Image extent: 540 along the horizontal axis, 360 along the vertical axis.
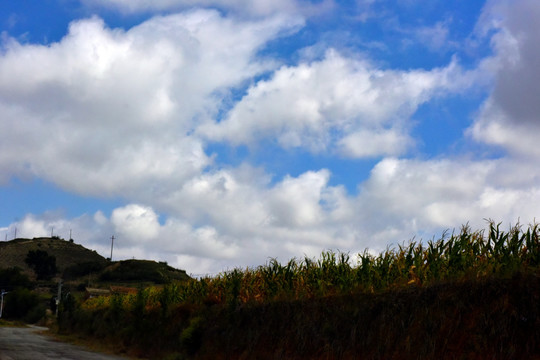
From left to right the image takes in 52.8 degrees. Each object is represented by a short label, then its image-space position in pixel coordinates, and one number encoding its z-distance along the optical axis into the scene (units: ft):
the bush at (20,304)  333.42
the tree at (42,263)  497.46
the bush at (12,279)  395.96
